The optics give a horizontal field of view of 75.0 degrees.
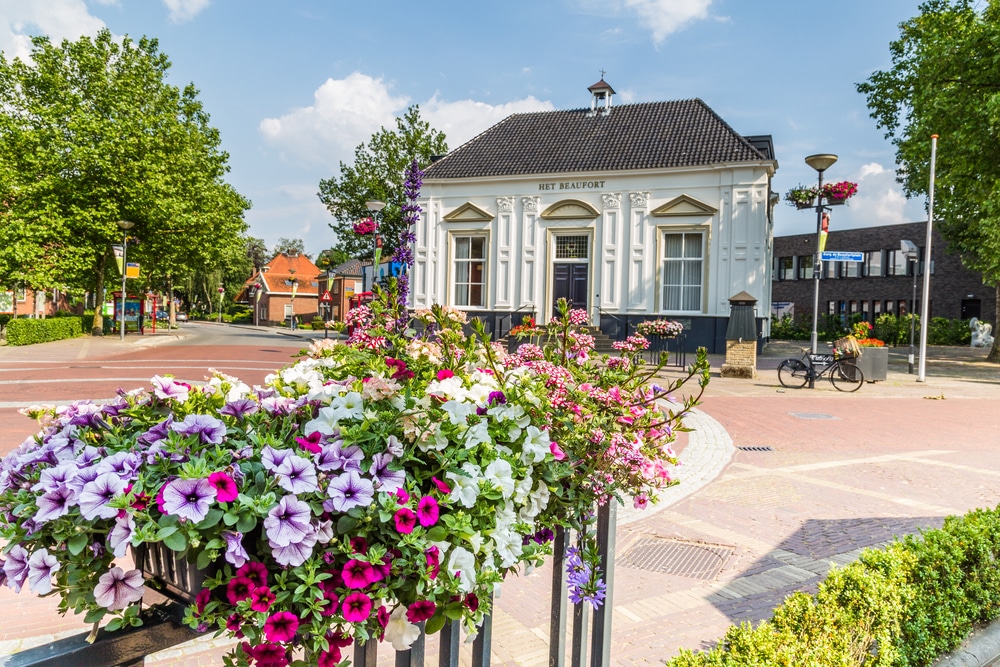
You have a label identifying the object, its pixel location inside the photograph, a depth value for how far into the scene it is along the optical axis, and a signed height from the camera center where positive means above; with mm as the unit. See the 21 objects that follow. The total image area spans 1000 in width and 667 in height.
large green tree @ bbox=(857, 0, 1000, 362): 19031 +6296
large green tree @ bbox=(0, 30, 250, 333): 25141 +5260
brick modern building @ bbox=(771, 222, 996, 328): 40000 +2709
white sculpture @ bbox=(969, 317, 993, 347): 33438 -585
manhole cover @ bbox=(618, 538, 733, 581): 4383 -1714
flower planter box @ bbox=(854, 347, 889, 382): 16641 -1106
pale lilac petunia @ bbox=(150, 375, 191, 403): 1770 -245
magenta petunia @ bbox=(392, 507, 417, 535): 1400 -460
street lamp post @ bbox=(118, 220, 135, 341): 24297 +2593
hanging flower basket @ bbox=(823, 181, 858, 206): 16734 +3298
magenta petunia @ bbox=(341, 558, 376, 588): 1356 -563
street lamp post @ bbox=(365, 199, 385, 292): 20031 +3120
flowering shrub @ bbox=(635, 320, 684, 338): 13923 -313
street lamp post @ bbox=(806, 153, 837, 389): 15964 +3321
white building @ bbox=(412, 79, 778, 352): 22344 +3431
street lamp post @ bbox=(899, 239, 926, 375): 30112 +3558
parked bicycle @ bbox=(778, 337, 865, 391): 15406 -1133
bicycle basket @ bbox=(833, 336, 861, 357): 15609 -689
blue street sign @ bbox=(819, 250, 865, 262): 15578 +1538
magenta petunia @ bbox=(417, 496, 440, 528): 1435 -453
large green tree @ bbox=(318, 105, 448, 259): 32969 +6476
